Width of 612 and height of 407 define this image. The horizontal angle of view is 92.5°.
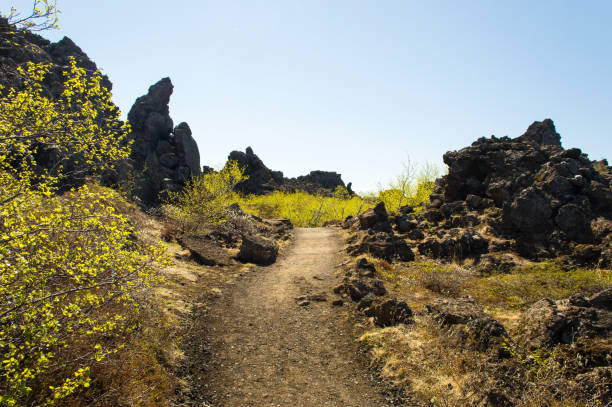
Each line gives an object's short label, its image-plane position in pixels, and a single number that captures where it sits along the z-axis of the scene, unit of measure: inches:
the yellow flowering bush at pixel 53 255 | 134.5
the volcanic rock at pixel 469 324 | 259.6
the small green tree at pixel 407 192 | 1270.9
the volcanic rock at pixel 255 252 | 644.7
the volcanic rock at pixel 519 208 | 486.1
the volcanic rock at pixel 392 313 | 341.7
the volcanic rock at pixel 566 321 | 230.1
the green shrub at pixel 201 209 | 783.7
